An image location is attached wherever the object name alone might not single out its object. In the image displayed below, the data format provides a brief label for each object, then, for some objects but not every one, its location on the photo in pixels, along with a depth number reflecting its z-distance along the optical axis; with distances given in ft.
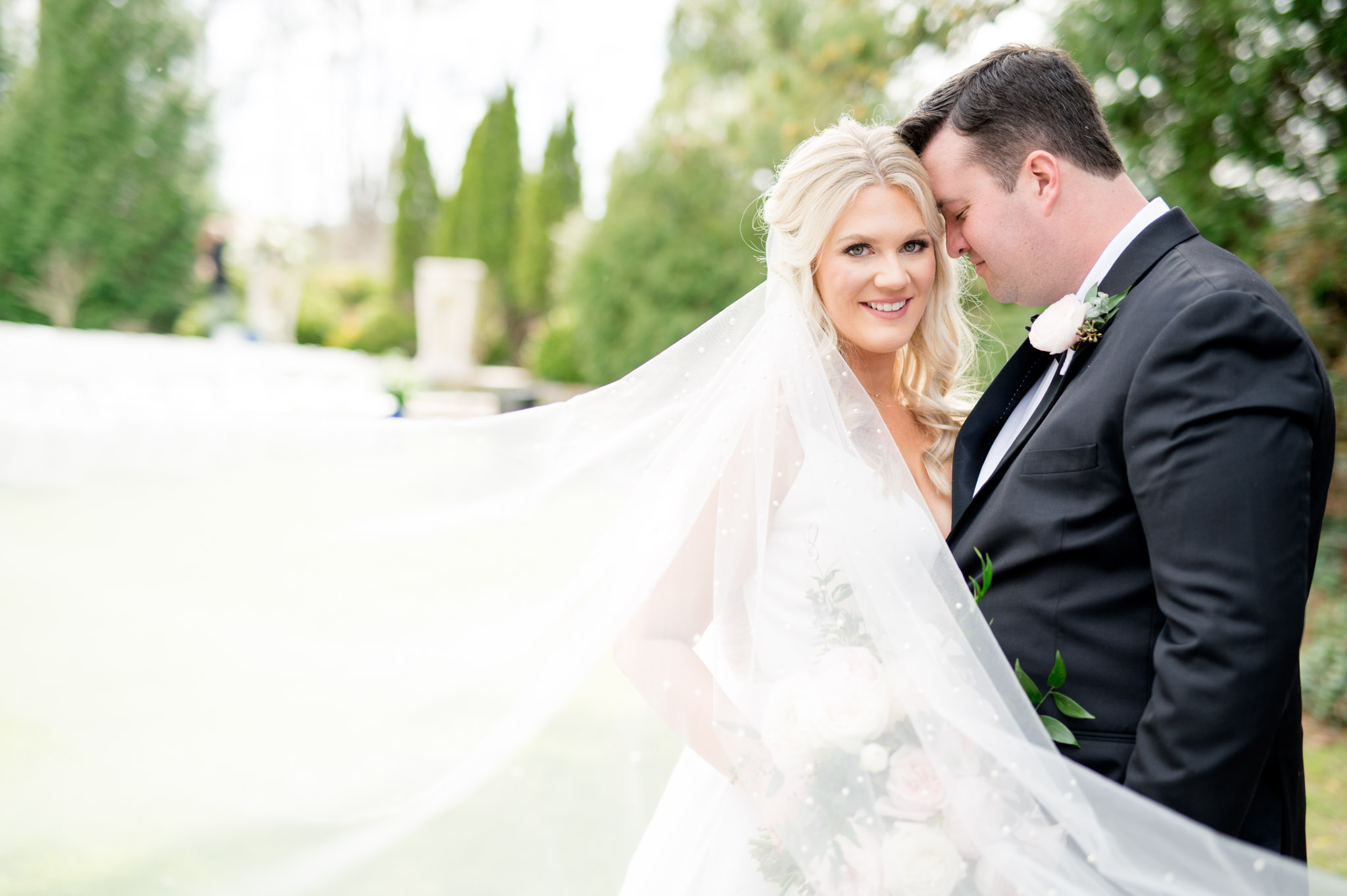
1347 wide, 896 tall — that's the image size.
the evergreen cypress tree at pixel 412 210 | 90.17
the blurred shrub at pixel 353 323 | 78.69
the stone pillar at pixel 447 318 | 65.67
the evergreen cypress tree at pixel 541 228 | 84.48
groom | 4.67
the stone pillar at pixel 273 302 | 58.29
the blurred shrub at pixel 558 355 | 63.10
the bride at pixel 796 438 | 6.32
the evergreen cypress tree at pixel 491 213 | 87.66
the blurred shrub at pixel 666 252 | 49.16
